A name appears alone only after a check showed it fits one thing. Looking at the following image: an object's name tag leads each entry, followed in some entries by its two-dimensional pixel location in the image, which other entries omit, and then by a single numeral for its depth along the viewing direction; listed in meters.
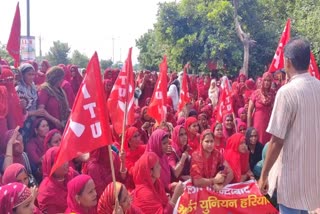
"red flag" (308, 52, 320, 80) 5.07
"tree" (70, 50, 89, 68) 33.05
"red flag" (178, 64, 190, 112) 6.20
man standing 2.34
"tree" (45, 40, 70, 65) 29.39
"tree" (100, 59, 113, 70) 30.98
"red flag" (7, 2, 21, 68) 5.96
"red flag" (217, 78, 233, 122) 5.52
